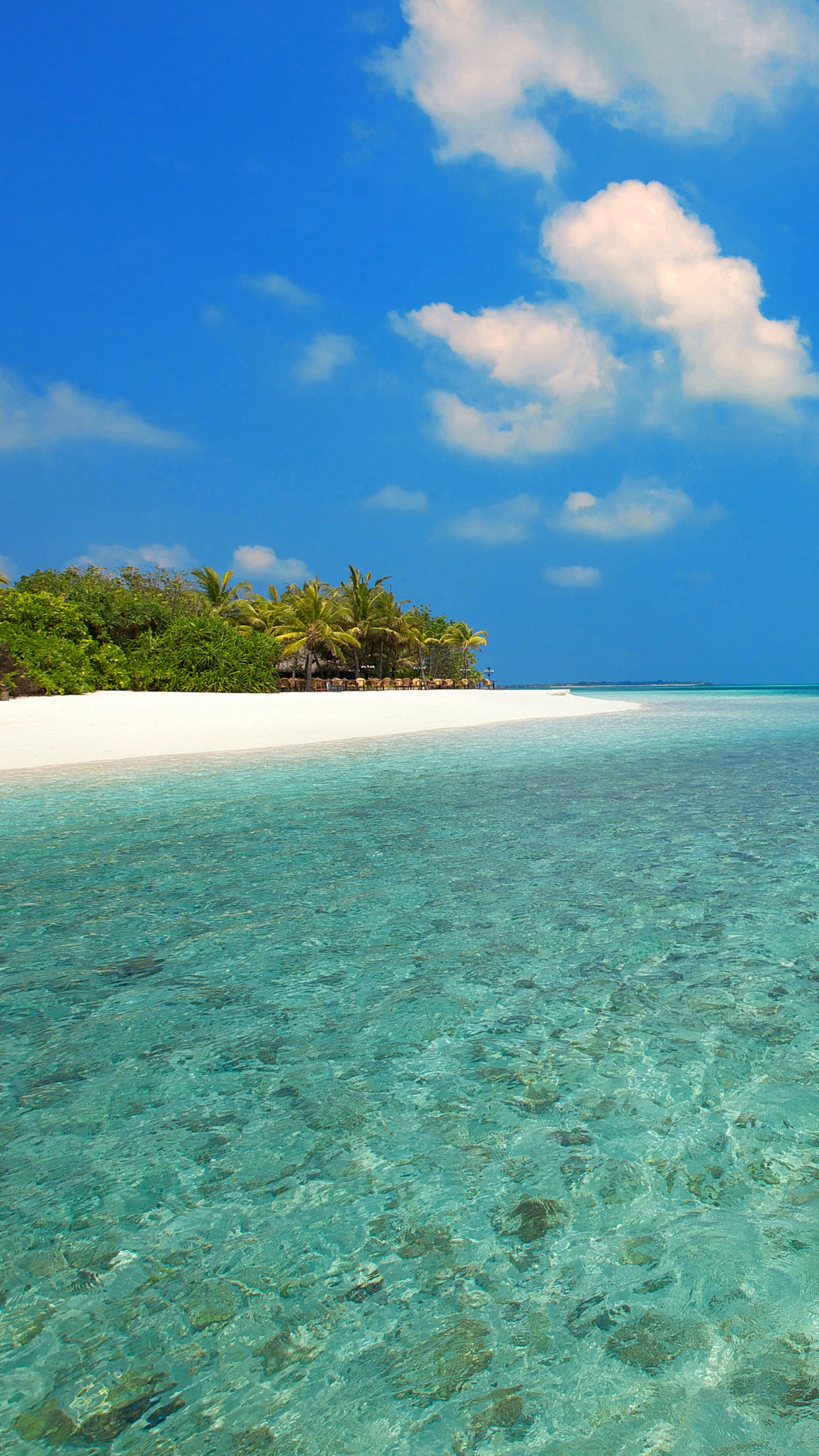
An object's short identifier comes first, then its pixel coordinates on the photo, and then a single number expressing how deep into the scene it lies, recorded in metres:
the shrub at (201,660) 33.34
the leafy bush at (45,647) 25.00
